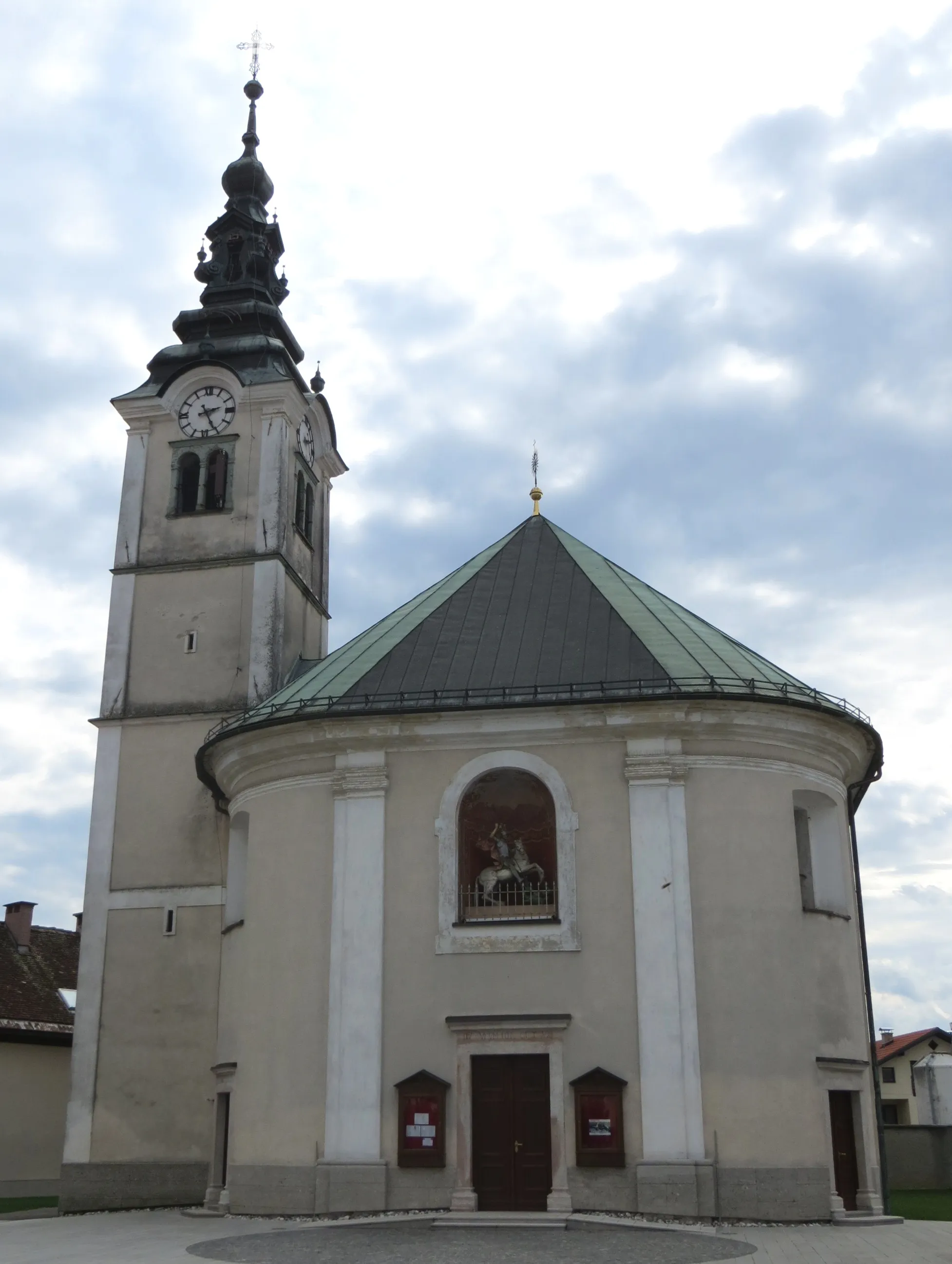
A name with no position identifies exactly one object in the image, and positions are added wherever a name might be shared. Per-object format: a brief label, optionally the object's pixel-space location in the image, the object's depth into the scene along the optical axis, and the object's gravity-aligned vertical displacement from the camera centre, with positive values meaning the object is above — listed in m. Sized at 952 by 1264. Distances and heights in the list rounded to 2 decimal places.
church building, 19.30 +2.66
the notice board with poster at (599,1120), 19.02 +0.07
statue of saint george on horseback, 20.94 +3.87
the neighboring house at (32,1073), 31.67 +1.23
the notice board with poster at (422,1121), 19.47 +0.06
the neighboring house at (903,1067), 55.59 +2.30
